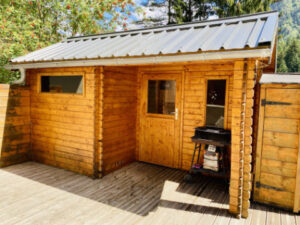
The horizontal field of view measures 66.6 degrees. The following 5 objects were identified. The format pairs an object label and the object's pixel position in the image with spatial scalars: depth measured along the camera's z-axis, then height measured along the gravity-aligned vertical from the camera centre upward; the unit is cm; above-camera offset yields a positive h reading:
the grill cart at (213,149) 439 -96
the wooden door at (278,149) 369 -77
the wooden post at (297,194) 365 -146
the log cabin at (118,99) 451 -2
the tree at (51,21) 754 +318
